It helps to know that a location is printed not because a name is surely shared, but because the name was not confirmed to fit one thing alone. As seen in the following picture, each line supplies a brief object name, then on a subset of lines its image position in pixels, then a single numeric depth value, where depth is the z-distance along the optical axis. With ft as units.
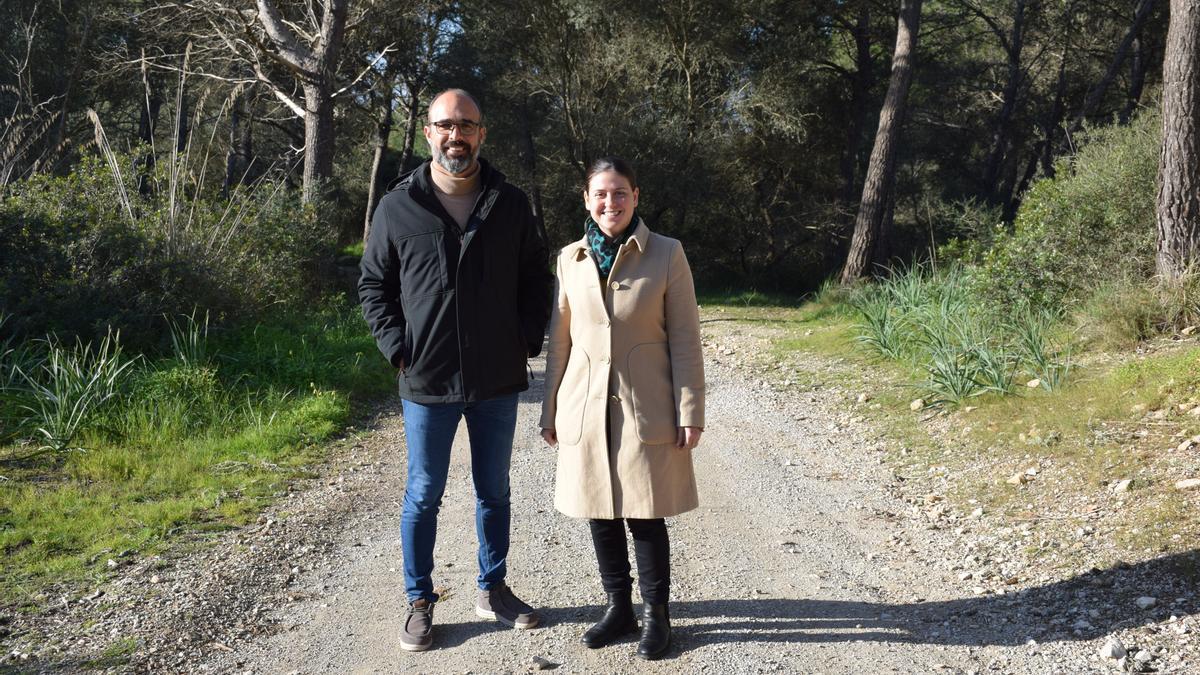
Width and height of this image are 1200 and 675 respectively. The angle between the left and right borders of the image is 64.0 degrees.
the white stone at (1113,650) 11.73
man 11.89
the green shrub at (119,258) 25.11
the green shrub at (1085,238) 29.19
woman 11.70
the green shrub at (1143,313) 25.09
